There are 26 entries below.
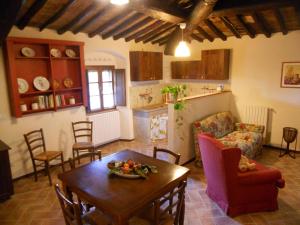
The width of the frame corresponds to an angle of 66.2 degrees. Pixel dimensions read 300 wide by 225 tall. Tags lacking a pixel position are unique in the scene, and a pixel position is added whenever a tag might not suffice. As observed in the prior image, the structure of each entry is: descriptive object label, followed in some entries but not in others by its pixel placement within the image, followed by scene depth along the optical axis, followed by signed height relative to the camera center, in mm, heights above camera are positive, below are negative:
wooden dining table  1953 -1038
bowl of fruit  2421 -971
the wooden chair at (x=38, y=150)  3985 -1283
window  5676 -197
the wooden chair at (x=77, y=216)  1926 -1223
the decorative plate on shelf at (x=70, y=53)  4668 +567
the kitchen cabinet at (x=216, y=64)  5852 +355
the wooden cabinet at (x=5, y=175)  3385 -1386
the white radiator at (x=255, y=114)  5563 -934
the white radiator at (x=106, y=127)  5625 -1181
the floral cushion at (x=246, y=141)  4482 -1282
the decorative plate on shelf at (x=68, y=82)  4715 -26
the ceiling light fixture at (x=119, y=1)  2242 +762
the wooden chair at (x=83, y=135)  4535 -1175
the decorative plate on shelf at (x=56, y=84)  4475 -57
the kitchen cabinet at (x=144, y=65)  5898 +367
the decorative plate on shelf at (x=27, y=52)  4020 +527
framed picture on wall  5102 +21
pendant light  3850 +468
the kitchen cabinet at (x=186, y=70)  6447 +247
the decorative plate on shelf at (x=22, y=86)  4023 -72
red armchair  2941 -1405
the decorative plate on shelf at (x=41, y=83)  4242 -32
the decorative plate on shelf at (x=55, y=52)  4402 +552
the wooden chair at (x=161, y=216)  1909 -1365
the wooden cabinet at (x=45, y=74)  3857 +136
